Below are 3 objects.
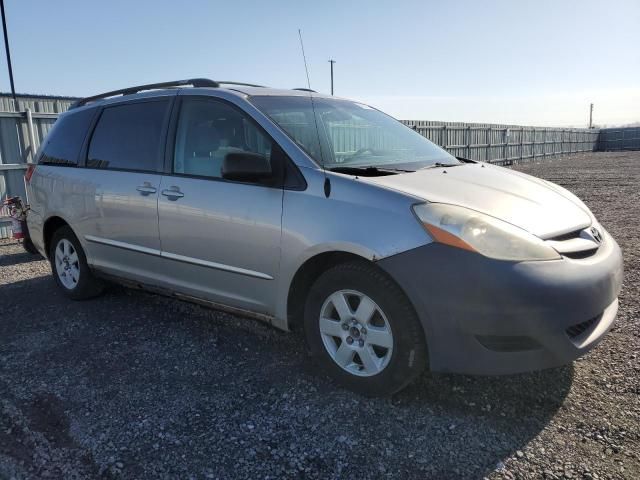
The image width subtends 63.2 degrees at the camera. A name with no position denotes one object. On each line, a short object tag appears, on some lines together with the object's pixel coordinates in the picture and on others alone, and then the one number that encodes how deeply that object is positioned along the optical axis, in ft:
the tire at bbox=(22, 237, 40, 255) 18.02
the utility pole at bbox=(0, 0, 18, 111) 52.01
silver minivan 8.38
